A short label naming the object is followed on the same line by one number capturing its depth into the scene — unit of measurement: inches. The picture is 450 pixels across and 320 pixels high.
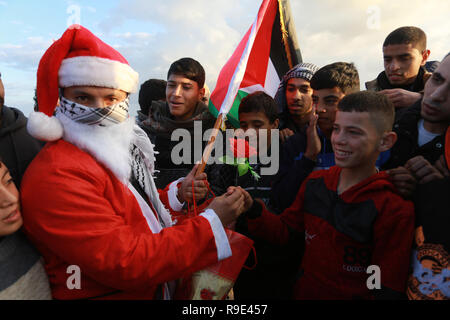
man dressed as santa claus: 53.3
